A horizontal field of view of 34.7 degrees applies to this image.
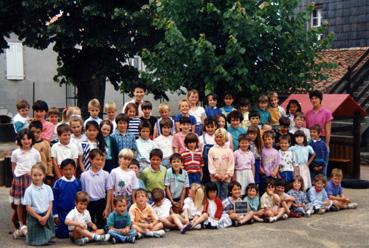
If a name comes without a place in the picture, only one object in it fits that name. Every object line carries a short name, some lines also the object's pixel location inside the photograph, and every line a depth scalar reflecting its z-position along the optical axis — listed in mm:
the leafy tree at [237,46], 11398
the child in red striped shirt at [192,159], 9312
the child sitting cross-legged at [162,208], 8719
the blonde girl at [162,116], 9742
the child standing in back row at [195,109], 10297
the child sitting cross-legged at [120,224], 8055
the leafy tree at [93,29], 15875
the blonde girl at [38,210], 7855
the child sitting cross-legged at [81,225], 7898
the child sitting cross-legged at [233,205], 9188
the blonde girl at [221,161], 9398
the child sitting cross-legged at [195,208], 8809
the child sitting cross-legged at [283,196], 9672
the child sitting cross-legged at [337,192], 10336
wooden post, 12797
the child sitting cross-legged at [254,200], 9422
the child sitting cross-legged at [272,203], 9539
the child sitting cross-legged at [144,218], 8375
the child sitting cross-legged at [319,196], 10070
